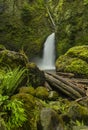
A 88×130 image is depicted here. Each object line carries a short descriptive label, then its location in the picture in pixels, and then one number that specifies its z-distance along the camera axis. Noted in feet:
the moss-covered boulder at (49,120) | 5.90
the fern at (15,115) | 6.07
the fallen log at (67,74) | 17.92
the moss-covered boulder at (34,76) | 9.93
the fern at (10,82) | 7.31
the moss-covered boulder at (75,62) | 19.81
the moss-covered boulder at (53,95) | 9.35
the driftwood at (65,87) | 10.04
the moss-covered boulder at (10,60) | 10.12
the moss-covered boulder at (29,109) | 6.26
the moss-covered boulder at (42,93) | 8.97
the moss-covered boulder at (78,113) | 7.51
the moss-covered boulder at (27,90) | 8.17
